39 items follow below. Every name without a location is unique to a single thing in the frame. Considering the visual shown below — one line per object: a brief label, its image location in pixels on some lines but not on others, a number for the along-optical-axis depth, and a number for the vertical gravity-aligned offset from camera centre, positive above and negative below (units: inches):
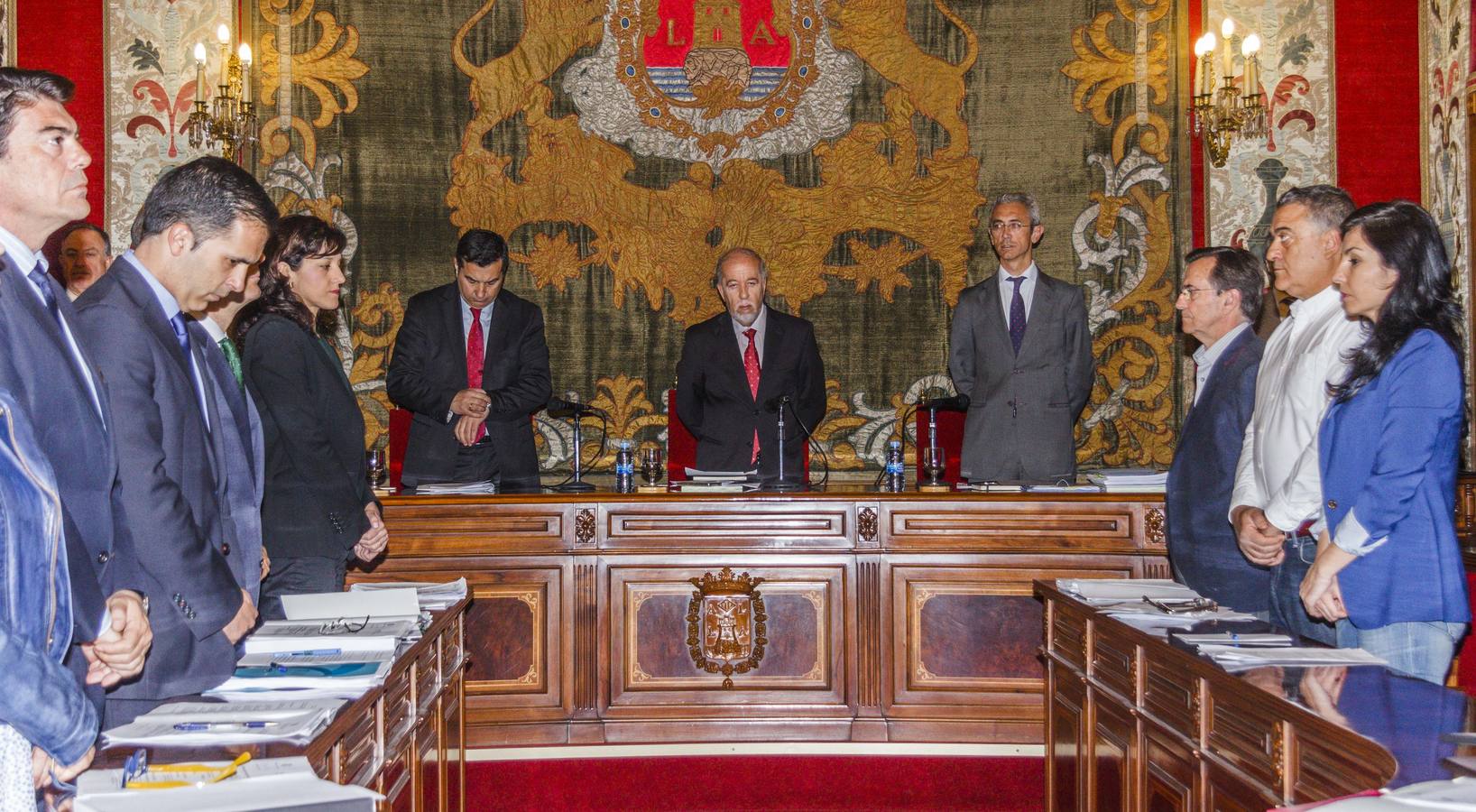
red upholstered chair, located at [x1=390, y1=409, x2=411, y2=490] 214.2 -3.4
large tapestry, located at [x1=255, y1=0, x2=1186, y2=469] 232.1 +47.6
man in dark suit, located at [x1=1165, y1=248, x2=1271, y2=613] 128.3 -2.1
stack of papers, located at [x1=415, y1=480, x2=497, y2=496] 171.5 -10.4
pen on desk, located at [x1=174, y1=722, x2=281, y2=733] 68.7 -17.5
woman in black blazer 123.0 +0.0
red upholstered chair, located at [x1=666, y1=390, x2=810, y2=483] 209.2 -5.6
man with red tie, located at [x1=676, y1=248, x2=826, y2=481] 189.6 +5.9
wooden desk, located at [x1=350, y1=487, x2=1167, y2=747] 165.0 -25.6
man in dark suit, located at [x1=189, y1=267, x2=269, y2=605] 99.8 -4.3
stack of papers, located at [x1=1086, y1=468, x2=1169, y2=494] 169.5 -9.9
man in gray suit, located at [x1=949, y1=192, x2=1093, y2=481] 193.3 +8.1
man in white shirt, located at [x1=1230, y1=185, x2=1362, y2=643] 109.0 +0.8
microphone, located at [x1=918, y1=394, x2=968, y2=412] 182.7 +1.4
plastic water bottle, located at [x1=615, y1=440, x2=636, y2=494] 179.4 -8.4
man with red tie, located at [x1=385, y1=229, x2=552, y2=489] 189.9 +7.2
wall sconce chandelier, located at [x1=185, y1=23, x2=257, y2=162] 203.5 +52.6
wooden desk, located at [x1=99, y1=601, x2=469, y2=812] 71.8 -23.8
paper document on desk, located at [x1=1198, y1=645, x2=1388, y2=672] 85.5 -17.6
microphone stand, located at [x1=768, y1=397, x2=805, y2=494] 173.9 -10.6
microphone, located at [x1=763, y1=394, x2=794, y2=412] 174.6 +1.5
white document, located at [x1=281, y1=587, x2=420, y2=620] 104.7 -16.5
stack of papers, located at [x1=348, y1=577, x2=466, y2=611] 115.0 -17.6
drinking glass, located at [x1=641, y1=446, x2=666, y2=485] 185.3 -7.9
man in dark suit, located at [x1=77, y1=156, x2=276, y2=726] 81.3 +1.1
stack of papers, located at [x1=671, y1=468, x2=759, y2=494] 173.8 -9.8
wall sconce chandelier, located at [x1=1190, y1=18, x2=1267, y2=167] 197.3 +51.3
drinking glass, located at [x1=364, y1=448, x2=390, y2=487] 182.5 -7.9
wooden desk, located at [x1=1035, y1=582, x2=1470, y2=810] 68.6 -22.0
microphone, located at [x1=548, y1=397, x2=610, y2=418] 176.4 +0.7
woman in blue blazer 94.0 -4.2
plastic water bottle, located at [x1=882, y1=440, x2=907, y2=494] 177.2 -9.0
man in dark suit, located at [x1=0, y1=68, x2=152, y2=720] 67.7 +2.9
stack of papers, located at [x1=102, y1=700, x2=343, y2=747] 66.7 -17.5
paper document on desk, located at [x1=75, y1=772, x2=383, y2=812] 56.5 -18.0
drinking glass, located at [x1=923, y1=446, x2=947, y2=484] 178.1 -7.5
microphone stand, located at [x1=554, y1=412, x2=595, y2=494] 176.9 -10.3
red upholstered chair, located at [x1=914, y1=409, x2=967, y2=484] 210.5 -4.2
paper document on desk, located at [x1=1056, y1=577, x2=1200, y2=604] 121.0 -18.1
